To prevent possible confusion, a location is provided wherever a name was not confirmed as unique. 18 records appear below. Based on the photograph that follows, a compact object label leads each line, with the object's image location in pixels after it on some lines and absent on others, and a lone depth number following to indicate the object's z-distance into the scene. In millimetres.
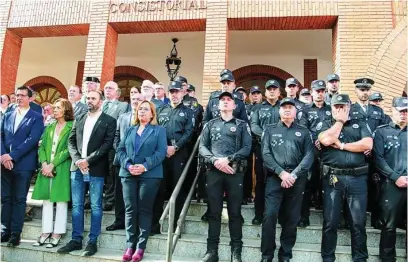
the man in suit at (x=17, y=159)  4566
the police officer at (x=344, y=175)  3842
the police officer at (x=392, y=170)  3859
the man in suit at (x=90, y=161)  4340
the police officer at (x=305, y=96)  5668
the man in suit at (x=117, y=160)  4723
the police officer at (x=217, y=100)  5164
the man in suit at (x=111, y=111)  5228
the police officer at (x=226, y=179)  3992
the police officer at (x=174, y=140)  4676
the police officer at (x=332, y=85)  5293
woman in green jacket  4496
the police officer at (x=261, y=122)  4648
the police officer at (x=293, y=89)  5111
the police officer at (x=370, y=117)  4359
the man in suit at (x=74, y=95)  6145
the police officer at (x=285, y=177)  3883
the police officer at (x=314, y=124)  4613
